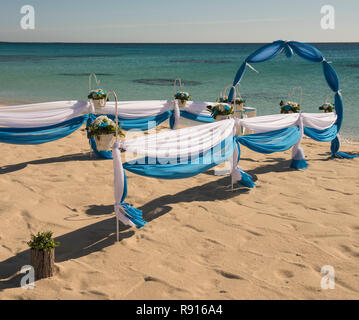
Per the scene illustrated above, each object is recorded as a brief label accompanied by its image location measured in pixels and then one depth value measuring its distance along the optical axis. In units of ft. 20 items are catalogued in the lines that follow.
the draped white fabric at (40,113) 26.32
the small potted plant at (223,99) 33.19
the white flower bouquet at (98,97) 29.45
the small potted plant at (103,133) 25.43
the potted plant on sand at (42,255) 14.80
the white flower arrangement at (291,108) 30.91
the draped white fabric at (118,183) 17.77
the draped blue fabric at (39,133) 26.32
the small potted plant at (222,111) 25.04
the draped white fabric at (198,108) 33.76
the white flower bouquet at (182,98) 32.86
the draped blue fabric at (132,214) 18.20
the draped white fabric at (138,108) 30.50
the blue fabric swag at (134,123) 30.66
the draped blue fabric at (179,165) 18.56
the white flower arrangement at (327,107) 34.00
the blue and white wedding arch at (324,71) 29.71
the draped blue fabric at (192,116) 33.96
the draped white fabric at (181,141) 18.10
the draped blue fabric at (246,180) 24.99
